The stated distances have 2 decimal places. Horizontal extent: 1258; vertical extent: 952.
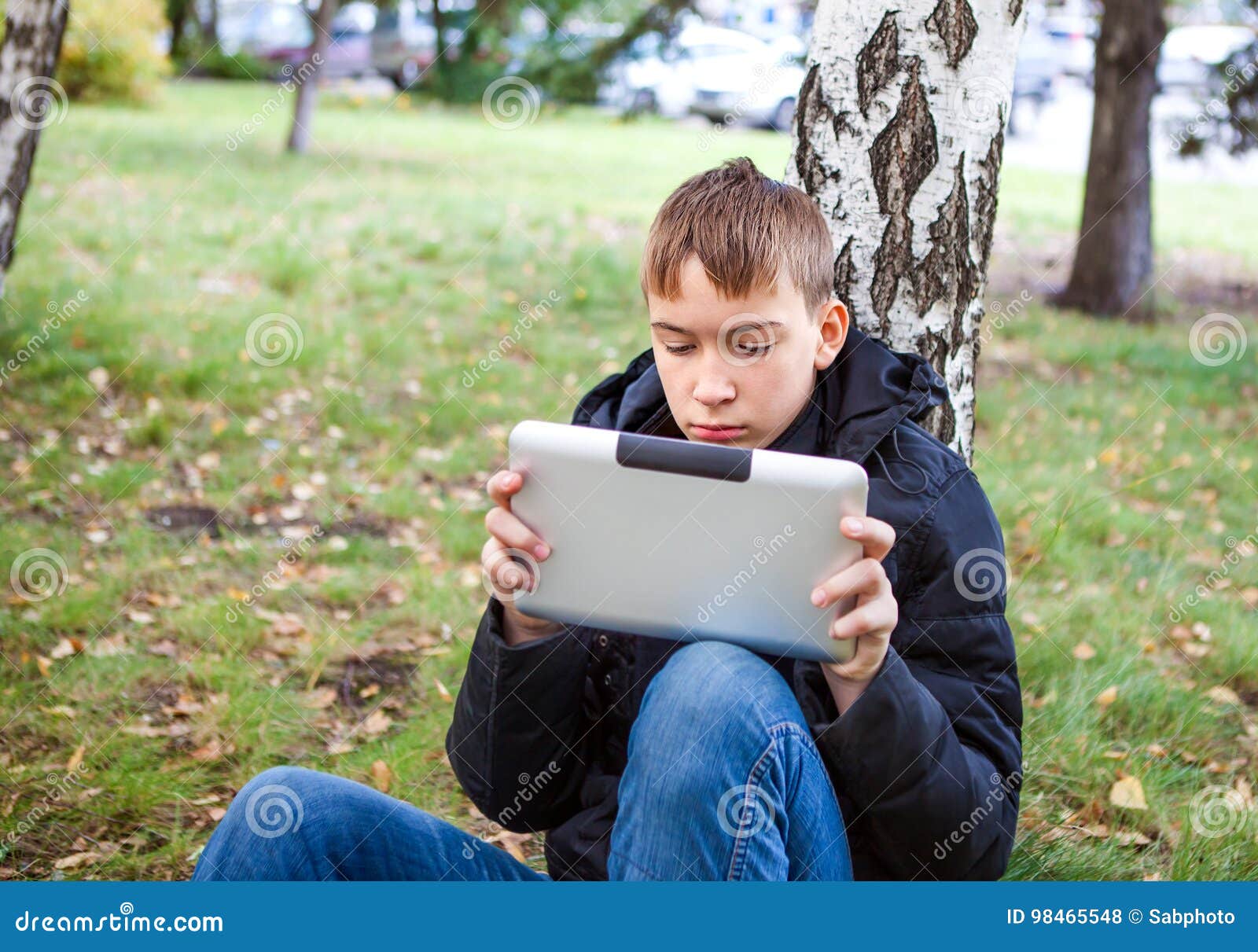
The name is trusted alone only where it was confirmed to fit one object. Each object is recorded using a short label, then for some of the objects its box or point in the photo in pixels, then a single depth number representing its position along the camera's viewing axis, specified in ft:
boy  5.34
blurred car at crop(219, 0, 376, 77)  74.08
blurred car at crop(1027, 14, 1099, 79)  60.90
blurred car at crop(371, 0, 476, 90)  75.15
